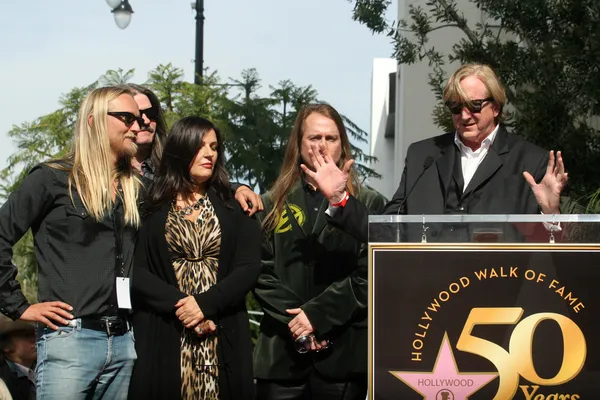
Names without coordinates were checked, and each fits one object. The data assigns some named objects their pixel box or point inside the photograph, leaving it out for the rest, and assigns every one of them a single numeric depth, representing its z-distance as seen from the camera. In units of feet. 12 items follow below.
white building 55.21
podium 15.28
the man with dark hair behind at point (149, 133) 22.11
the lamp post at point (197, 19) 53.57
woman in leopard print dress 18.40
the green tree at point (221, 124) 44.78
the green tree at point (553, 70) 29.91
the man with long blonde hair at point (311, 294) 19.30
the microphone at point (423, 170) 18.07
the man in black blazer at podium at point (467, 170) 17.62
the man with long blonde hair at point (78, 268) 17.49
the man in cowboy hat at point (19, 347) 27.43
